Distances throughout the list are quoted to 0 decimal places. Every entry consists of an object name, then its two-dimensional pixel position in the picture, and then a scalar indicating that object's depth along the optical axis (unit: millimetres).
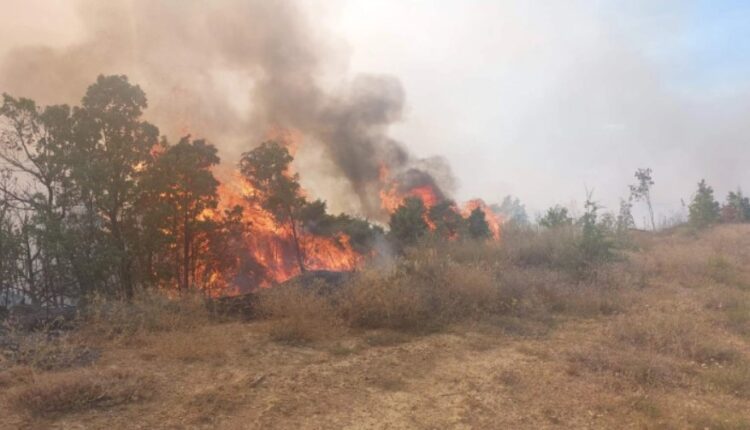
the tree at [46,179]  15117
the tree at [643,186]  52812
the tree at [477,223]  28781
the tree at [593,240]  12633
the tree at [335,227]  28312
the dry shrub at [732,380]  5469
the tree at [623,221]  16500
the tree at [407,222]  28594
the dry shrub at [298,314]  7711
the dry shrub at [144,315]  7914
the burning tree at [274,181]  25000
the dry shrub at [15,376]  5638
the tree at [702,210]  31380
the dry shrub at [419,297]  8398
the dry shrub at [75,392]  4992
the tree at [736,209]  39219
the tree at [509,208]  46538
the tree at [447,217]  28800
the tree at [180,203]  16891
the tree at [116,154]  15898
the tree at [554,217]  21572
